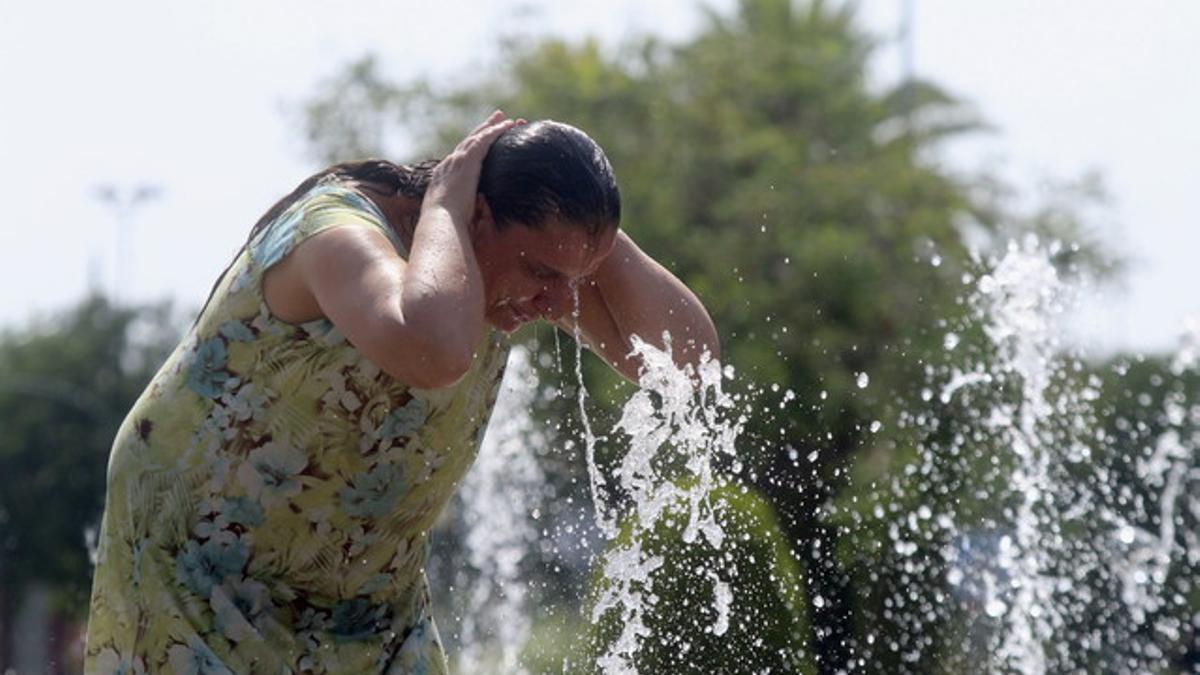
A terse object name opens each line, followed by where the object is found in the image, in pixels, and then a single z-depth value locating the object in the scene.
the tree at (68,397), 39.78
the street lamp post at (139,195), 46.81
